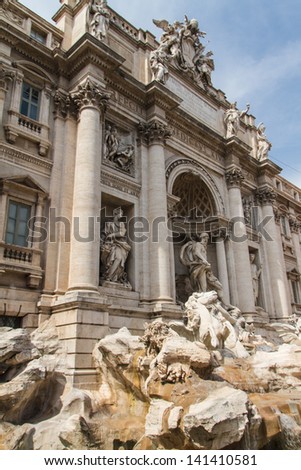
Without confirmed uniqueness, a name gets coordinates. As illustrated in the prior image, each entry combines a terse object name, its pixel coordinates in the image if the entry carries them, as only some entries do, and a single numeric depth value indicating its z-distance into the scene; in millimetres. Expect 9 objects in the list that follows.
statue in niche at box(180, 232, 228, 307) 16109
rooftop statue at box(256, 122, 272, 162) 22352
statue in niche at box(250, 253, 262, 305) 19391
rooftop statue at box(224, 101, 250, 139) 19969
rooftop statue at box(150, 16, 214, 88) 16438
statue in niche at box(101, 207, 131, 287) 12727
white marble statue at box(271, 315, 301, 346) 16531
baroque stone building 11047
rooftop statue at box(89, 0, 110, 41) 13891
